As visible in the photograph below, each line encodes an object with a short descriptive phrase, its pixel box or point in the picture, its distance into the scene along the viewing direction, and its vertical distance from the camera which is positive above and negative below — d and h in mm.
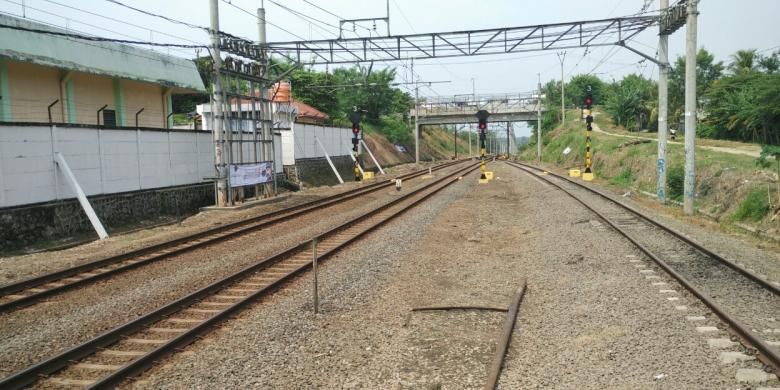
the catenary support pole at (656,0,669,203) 20484 +1549
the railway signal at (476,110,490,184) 25594 +1380
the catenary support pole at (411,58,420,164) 58250 +2686
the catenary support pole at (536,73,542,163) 58544 +3140
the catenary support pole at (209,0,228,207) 20547 +1330
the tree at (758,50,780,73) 48500 +6935
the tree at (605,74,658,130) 57219 +4505
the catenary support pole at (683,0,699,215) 17594 +1408
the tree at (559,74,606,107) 90812 +10021
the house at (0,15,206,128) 20062 +3478
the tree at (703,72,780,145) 28906 +2163
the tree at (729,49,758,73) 48875 +7335
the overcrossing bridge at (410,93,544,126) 59969 +4910
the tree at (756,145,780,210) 14901 -155
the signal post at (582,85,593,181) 26081 +1437
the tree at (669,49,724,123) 53962 +7157
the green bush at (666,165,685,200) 22734 -1271
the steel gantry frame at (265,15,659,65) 21797 +4538
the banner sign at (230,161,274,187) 21753 -522
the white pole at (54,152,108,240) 15662 -902
